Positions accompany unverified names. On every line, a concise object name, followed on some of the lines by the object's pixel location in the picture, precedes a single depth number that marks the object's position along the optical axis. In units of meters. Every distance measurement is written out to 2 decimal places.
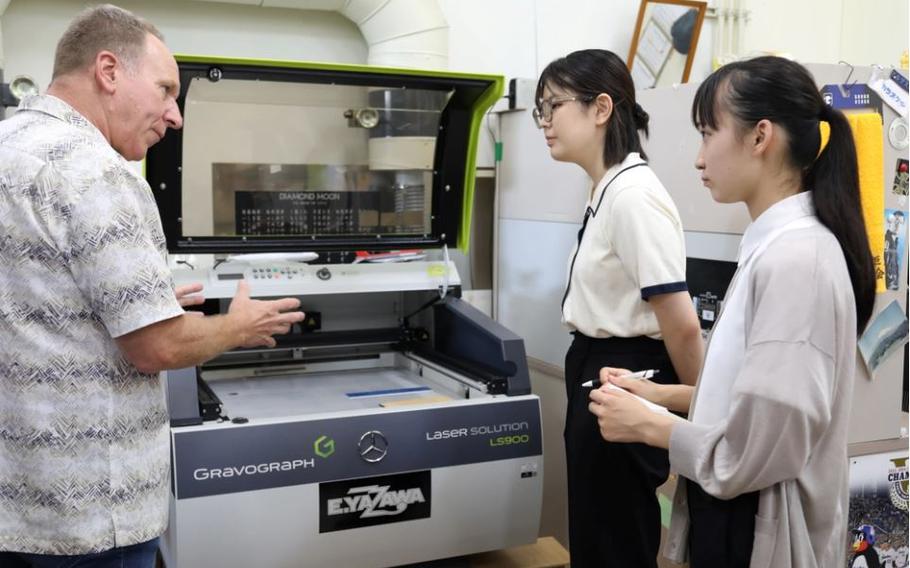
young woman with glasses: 1.62
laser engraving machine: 1.74
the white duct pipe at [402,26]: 2.51
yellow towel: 1.84
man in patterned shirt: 1.17
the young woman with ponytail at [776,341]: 1.04
